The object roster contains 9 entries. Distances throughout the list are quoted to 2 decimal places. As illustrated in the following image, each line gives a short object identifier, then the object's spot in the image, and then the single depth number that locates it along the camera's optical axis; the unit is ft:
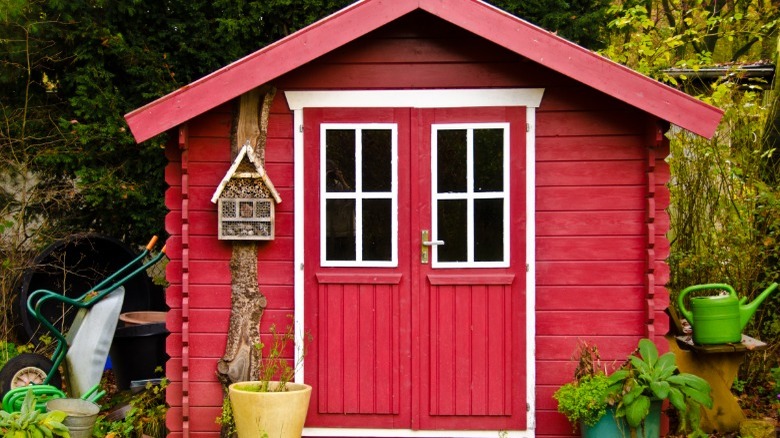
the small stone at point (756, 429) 20.62
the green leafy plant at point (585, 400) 18.25
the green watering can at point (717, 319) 21.06
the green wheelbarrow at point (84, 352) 21.72
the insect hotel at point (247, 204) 19.53
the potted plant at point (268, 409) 18.10
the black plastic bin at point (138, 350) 25.20
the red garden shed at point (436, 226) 19.66
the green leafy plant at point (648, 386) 17.93
